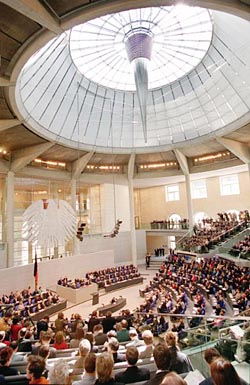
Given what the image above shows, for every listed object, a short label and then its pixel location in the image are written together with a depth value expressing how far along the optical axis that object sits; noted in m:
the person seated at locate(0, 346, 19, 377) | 3.24
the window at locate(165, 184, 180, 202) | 29.33
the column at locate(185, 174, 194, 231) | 23.47
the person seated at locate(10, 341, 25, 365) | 4.16
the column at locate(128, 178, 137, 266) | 23.78
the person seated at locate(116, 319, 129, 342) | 5.75
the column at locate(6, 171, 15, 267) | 17.00
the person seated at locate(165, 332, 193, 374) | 3.24
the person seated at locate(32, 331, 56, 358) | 4.71
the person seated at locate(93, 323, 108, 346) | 5.40
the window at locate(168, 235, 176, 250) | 29.62
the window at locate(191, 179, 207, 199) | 27.17
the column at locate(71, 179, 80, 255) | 21.65
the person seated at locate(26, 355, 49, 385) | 2.27
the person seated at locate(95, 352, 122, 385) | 2.42
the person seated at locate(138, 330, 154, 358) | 4.21
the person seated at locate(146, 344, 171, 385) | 2.48
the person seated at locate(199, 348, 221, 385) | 2.70
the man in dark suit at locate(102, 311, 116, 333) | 6.71
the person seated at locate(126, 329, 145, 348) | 4.98
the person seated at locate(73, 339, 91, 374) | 3.56
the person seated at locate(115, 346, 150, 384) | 2.87
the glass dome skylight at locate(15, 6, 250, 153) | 13.67
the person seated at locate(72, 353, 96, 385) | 2.65
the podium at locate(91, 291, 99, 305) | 15.30
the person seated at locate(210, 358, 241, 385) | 1.84
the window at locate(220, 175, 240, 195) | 24.70
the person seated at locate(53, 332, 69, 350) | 5.04
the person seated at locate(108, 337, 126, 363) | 3.98
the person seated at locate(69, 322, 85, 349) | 5.36
